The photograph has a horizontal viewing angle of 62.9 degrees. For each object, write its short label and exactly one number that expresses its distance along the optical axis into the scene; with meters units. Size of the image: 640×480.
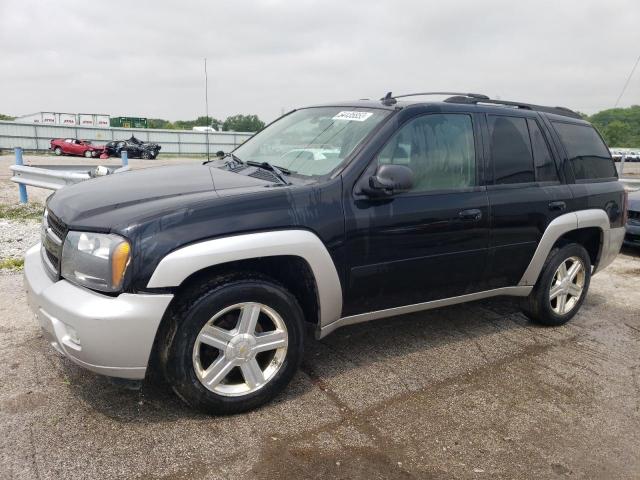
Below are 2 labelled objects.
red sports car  30.30
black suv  2.59
